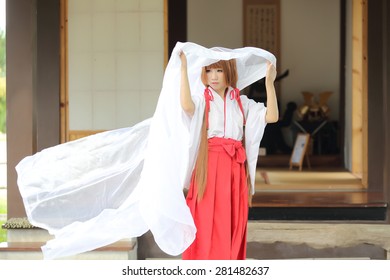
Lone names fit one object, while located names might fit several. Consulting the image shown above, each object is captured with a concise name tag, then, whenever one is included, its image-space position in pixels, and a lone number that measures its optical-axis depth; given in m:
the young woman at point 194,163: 5.95
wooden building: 8.83
